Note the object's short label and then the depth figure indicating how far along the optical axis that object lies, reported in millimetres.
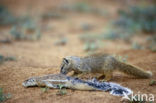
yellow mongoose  11008
